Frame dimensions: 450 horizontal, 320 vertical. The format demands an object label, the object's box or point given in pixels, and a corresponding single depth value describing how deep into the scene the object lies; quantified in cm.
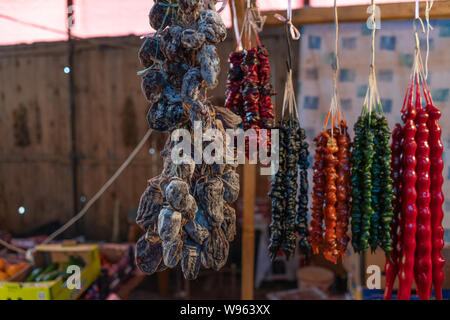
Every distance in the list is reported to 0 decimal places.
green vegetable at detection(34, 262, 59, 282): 263
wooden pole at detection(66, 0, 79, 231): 514
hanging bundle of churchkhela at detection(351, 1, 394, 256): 120
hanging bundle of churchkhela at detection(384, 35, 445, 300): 121
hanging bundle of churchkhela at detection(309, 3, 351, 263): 126
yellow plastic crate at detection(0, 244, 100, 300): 225
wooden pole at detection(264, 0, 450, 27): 167
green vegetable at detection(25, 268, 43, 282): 273
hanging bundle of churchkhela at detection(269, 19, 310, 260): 129
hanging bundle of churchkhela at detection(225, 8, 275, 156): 128
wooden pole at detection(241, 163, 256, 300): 206
